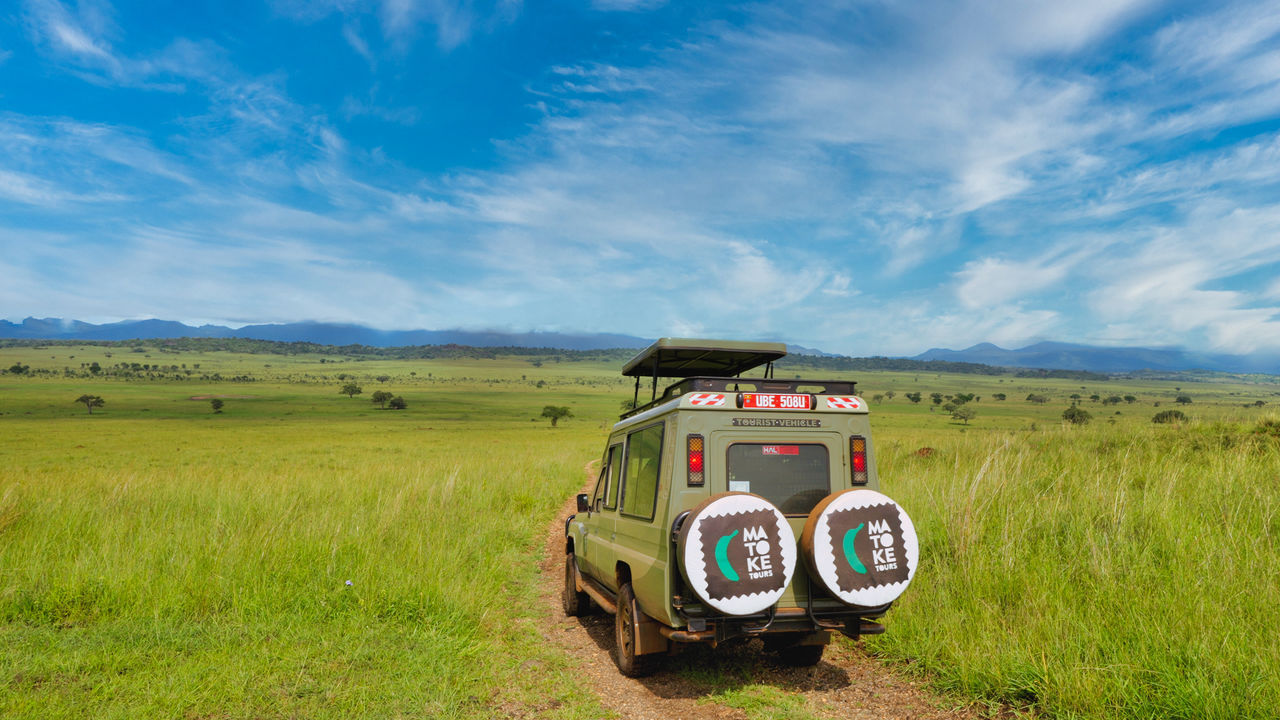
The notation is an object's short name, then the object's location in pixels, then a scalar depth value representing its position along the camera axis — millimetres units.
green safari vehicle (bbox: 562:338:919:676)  4797
